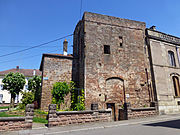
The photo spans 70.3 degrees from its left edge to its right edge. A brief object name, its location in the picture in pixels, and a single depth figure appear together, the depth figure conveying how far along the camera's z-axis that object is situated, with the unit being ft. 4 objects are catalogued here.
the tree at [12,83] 61.69
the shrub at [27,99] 49.39
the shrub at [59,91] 38.88
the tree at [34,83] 69.28
